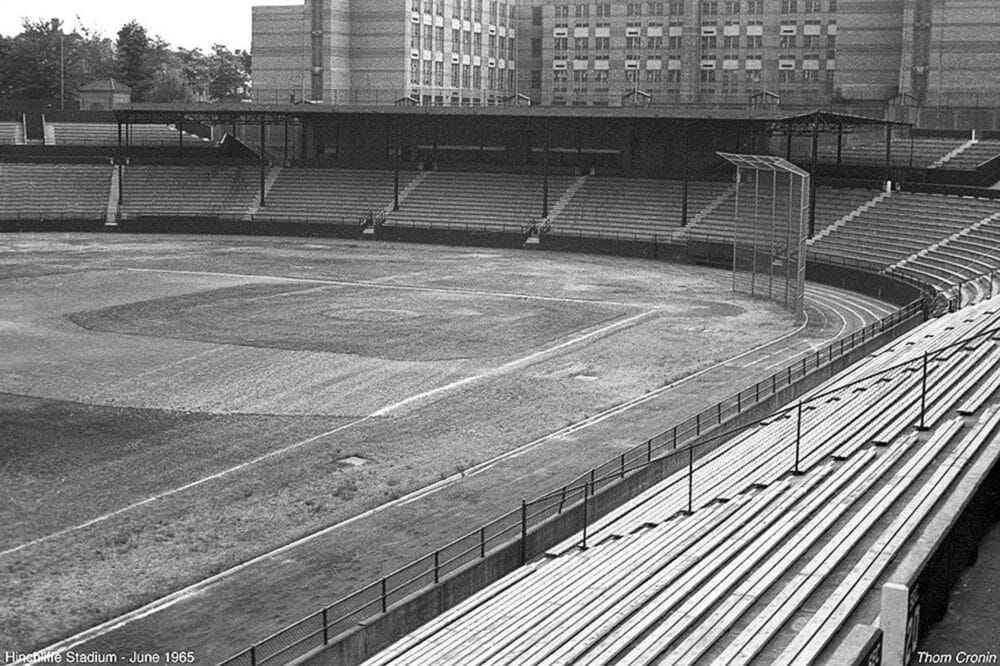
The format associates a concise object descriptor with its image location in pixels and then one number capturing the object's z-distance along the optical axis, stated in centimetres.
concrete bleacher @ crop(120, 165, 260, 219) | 8962
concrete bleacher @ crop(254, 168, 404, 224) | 8856
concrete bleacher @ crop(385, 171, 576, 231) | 8506
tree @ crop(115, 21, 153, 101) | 14212
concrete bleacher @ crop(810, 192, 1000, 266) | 6456
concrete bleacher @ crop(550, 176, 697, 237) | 8081
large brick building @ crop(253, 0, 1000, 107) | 11019
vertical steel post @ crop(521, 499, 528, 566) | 2132
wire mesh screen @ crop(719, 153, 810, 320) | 5428
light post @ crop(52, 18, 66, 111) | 10993
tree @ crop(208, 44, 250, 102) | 16762
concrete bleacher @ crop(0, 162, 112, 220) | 8781
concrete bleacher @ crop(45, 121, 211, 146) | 10050
